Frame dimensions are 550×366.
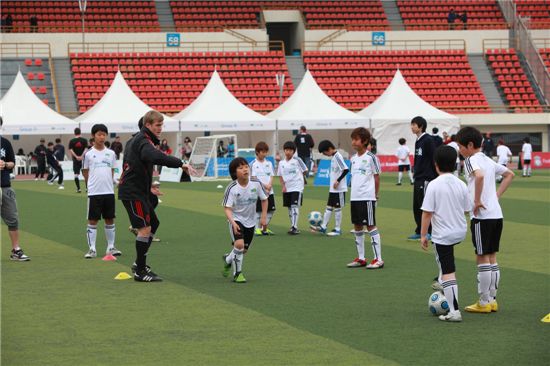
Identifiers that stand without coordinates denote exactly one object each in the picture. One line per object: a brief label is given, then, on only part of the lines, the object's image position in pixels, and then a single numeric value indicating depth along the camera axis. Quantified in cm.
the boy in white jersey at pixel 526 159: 3853
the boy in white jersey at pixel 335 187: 1726
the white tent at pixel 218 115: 4175
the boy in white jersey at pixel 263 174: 1806
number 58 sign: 5678
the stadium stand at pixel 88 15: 5662
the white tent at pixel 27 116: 4034
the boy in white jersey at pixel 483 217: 984
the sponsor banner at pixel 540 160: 4747
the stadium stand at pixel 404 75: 5416
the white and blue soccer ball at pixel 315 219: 1853
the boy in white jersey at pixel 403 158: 3506
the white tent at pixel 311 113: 4272
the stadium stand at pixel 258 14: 5919
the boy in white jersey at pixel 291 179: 1867
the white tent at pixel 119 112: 4059
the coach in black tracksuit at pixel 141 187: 1237
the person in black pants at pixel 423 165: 1593
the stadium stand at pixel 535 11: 6128
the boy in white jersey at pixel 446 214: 955
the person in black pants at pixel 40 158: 4106
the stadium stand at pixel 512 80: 5500
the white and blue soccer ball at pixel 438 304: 956
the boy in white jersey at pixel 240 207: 1213
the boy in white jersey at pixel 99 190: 1491
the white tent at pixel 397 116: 4444
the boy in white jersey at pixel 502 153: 3494
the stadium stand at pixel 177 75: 5206
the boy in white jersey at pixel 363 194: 1333
